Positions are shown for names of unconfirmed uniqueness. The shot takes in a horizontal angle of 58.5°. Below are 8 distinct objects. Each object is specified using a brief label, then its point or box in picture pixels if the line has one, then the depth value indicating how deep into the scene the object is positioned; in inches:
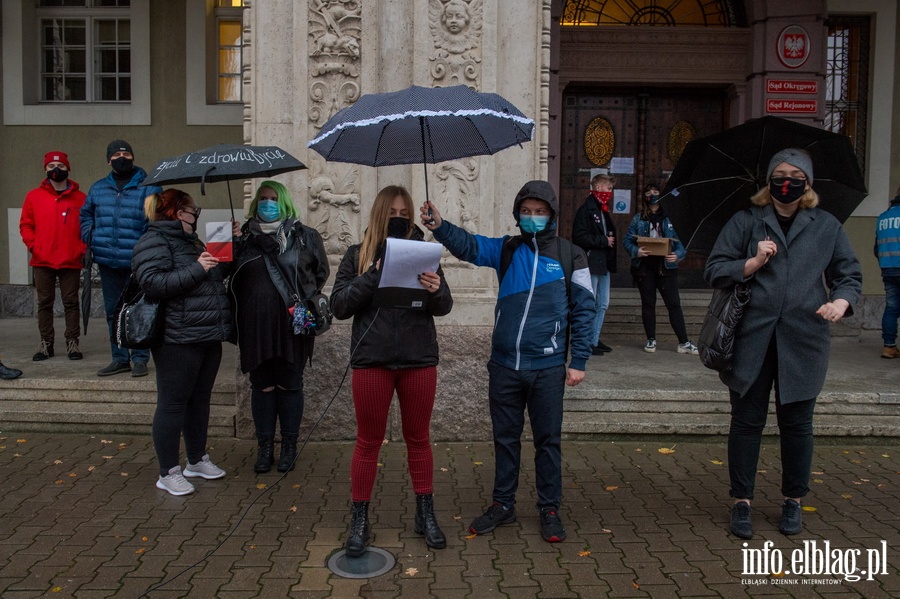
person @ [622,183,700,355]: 335.3
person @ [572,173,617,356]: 328.8
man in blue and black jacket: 174.7
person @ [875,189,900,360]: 333.7
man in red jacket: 292.0
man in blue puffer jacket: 271.0
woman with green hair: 209.3
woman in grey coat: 172.1
